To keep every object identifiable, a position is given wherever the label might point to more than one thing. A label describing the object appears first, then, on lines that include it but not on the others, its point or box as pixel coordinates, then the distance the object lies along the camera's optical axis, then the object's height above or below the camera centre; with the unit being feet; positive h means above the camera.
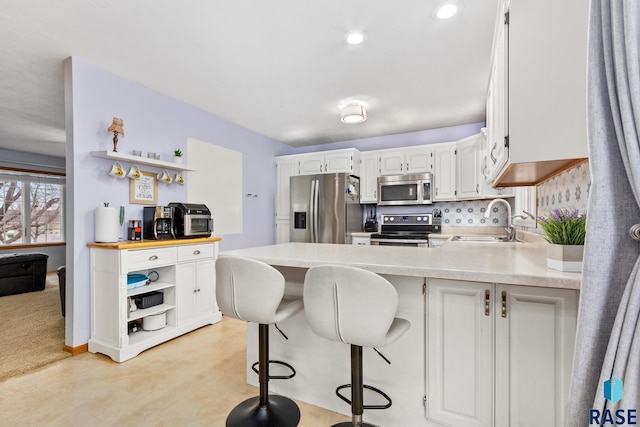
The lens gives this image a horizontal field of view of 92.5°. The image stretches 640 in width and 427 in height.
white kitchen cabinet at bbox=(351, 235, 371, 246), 14.53 -1.42
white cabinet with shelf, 8.16 -2.42
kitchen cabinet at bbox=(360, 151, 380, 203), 15.38 +1.76
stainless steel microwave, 14.14 +0.99
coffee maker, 9.71 -0.37
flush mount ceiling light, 10.96 +3.49
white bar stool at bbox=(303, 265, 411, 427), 3.83 -1.23
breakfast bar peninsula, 3.96 -1.97
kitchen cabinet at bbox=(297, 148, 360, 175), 15.30 +2.49
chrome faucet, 10.30 -0.82
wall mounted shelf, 8.71 +1.57
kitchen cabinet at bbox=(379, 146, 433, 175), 14.25 +2.37
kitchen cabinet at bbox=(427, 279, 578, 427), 3.96 -2.01
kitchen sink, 11.85 -1.14
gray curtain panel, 2.55 +0.06
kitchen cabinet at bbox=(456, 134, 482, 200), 12.94 +1.84
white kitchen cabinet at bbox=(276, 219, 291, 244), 16.48 -1.11
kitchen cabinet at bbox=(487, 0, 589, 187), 3.65 +1.66
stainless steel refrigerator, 14.47 +0.12
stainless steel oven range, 13.53 -0.92
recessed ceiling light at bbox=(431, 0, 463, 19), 6.26 +4.21
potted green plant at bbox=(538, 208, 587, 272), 3.62 -0.39
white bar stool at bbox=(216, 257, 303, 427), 4.65 -1.53
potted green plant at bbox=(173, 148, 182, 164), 10.80 +1.94
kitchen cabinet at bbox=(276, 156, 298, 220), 16.57 +1.67
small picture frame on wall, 9.89 +0.71
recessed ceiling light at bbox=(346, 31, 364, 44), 7.27 +4.18
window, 18.26 +0.19
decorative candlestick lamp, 8.95 +2.40
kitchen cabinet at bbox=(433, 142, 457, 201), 13.76 +1.75
